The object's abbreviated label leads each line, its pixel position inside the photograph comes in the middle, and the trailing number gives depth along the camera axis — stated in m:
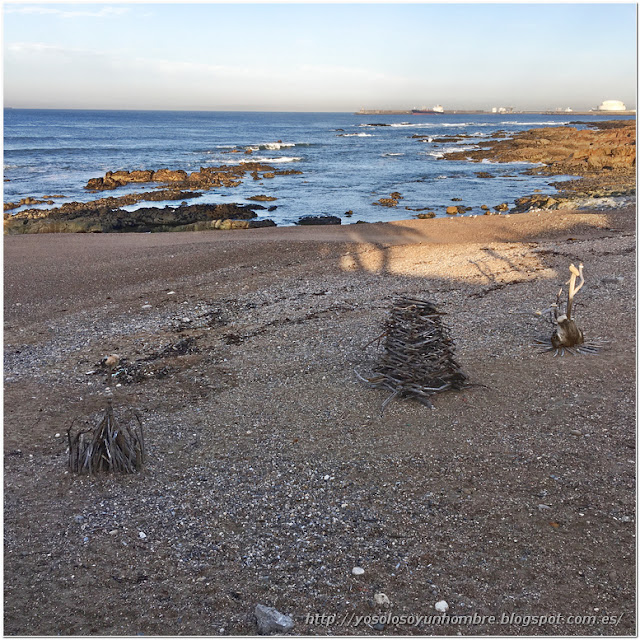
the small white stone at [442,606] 3.68
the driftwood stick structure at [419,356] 6.46
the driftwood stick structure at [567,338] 7.45
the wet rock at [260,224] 22.25
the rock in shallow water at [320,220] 22.16
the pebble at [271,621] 3.54
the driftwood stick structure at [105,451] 5.48
